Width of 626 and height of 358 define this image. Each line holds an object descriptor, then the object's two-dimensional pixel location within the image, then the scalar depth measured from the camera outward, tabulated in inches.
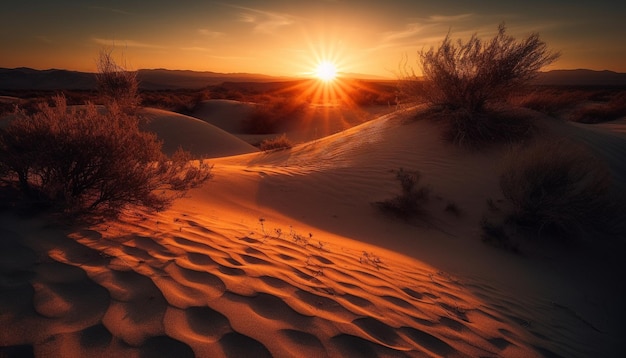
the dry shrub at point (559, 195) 202.4
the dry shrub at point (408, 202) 221.6
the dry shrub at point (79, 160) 115.3
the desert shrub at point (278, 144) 466.0
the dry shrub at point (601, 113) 657.0
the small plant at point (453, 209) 226.7
